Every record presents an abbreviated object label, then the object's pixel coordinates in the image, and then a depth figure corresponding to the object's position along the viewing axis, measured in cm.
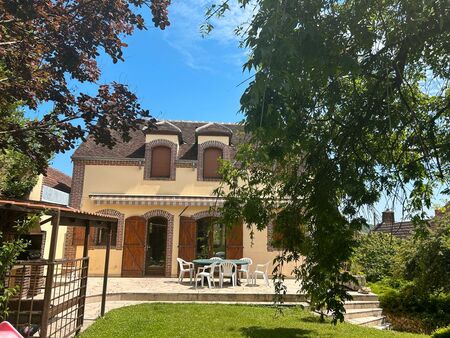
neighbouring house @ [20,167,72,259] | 1714
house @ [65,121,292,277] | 2194
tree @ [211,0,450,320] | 435
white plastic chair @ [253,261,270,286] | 1787
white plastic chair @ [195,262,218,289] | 1686
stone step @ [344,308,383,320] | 1415
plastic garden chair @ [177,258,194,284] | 1794
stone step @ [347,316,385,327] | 1352
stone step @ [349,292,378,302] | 1560
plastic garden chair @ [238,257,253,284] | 1837
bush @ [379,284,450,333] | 1441
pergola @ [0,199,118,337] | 698
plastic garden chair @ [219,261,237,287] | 1747
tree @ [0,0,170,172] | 590
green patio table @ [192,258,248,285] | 1752
